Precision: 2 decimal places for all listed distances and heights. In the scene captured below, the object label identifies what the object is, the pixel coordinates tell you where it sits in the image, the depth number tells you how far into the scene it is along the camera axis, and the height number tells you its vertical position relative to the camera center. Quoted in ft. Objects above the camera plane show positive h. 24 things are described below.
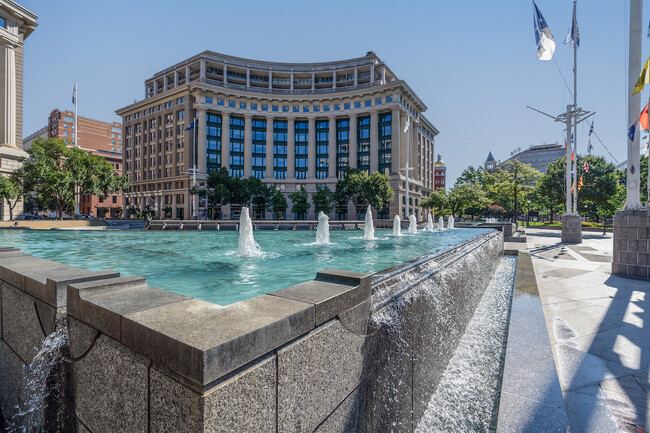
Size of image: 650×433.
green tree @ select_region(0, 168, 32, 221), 107.58 +8.41
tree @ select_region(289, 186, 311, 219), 194.08 +7.85
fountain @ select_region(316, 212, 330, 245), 50.72 -2.93
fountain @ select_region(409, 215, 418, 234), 83.20 -3.08
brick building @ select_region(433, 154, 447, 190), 417.49 +55.24
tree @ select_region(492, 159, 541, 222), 123.13 +14.80
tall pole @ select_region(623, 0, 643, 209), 33.30 +13.12
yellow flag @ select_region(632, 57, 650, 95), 28.13 +13.15
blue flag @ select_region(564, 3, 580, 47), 58.13 +35.28
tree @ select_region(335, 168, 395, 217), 165.07 +13.66
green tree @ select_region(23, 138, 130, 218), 113.50 +15.76
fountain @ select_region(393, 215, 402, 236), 71.48 -3.03
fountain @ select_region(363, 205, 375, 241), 59.78 -3.28
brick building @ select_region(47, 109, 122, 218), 324.19 +89.84
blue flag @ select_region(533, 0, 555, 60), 47.44 +27.89
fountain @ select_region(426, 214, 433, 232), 89.26 -3.53
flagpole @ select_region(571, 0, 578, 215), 59.44 +27.53
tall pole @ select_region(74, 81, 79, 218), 130.89 +8.83
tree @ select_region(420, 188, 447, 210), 164.45 +7.96
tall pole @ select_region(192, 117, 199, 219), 210.10 +37.99
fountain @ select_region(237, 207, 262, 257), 33.09 -3.37
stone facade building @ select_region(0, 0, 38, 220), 117.91 +51.75
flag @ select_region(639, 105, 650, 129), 34.78 +11.34
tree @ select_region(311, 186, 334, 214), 184.03 +9.34
